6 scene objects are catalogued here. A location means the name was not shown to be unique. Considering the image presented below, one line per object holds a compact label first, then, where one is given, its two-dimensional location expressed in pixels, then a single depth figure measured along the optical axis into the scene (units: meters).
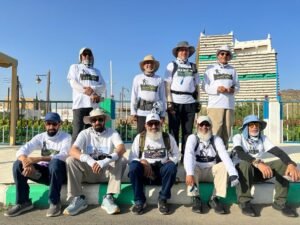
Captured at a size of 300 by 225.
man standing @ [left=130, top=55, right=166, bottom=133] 3.28
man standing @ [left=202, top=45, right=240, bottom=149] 3.43
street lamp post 18.56
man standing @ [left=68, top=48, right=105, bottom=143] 3.31
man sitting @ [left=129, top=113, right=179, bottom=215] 2.68
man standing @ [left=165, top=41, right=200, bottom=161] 3.40
